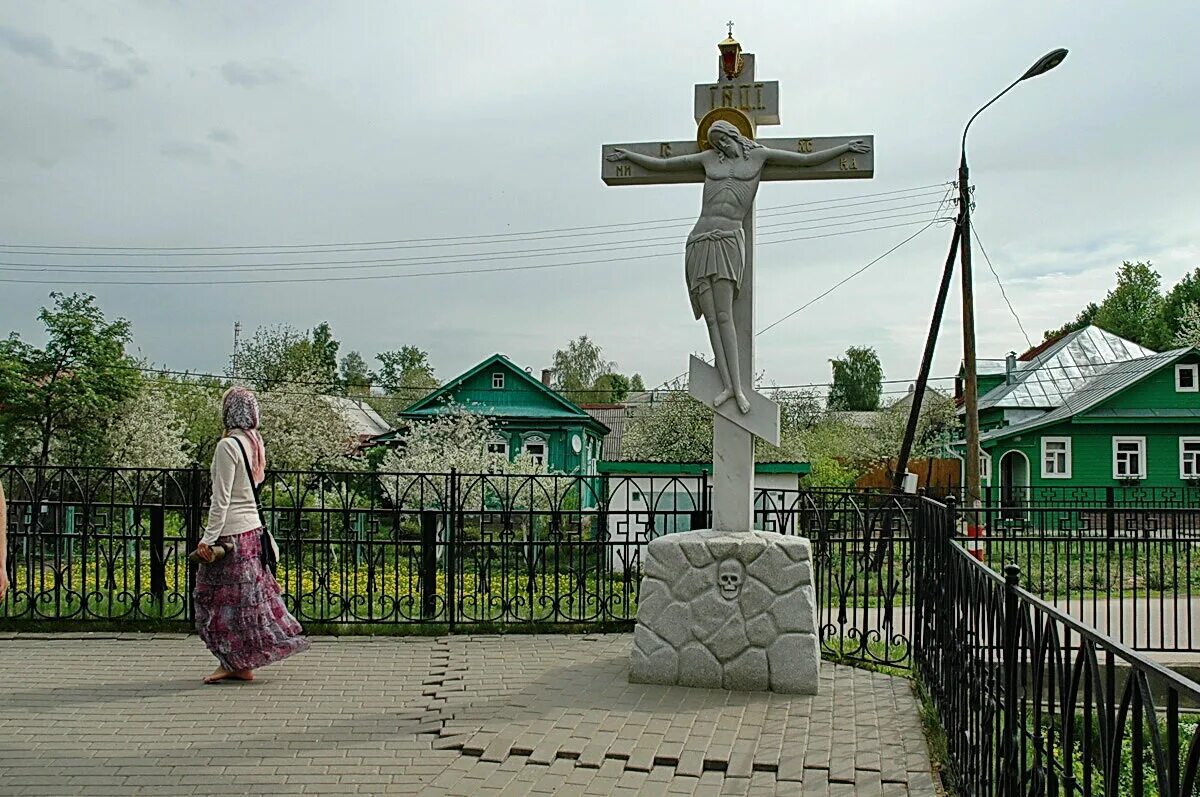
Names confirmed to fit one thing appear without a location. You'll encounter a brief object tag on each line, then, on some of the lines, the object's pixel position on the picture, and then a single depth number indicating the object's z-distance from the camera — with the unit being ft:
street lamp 57.36
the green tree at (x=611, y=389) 204.13
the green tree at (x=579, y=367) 211.61
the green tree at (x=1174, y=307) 180.14
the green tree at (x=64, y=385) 76.69
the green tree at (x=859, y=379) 242.58
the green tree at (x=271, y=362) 117.29
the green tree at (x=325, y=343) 203.29
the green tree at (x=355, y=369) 261.44
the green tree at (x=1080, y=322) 218.77
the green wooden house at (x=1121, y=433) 109.70
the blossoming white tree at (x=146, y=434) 85.87
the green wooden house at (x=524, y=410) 110.32
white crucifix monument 21.83
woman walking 22.68
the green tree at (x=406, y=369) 248.93
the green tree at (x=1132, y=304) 198.18
